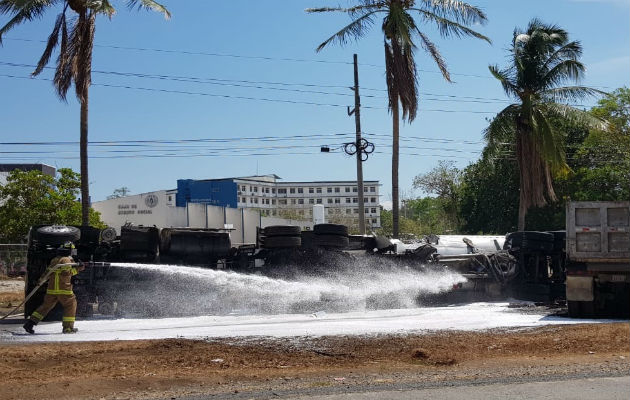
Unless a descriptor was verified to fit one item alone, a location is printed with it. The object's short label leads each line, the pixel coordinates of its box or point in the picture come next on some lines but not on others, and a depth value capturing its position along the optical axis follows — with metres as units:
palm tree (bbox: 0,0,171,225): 21.89
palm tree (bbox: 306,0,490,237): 24.27
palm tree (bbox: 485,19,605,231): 28.17
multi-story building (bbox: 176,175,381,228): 143.75
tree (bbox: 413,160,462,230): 65.31
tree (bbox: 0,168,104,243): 35.88
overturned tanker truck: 14.98
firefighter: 13.00
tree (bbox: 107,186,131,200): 108.12
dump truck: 14.77
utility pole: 27.63
